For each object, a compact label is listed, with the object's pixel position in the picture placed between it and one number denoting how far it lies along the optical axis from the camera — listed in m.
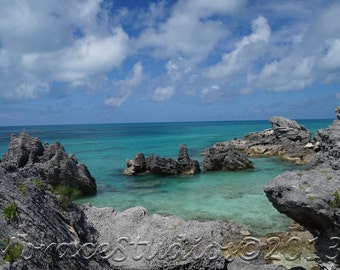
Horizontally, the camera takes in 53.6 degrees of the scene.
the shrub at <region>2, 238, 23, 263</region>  6.76
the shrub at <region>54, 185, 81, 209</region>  10.93
